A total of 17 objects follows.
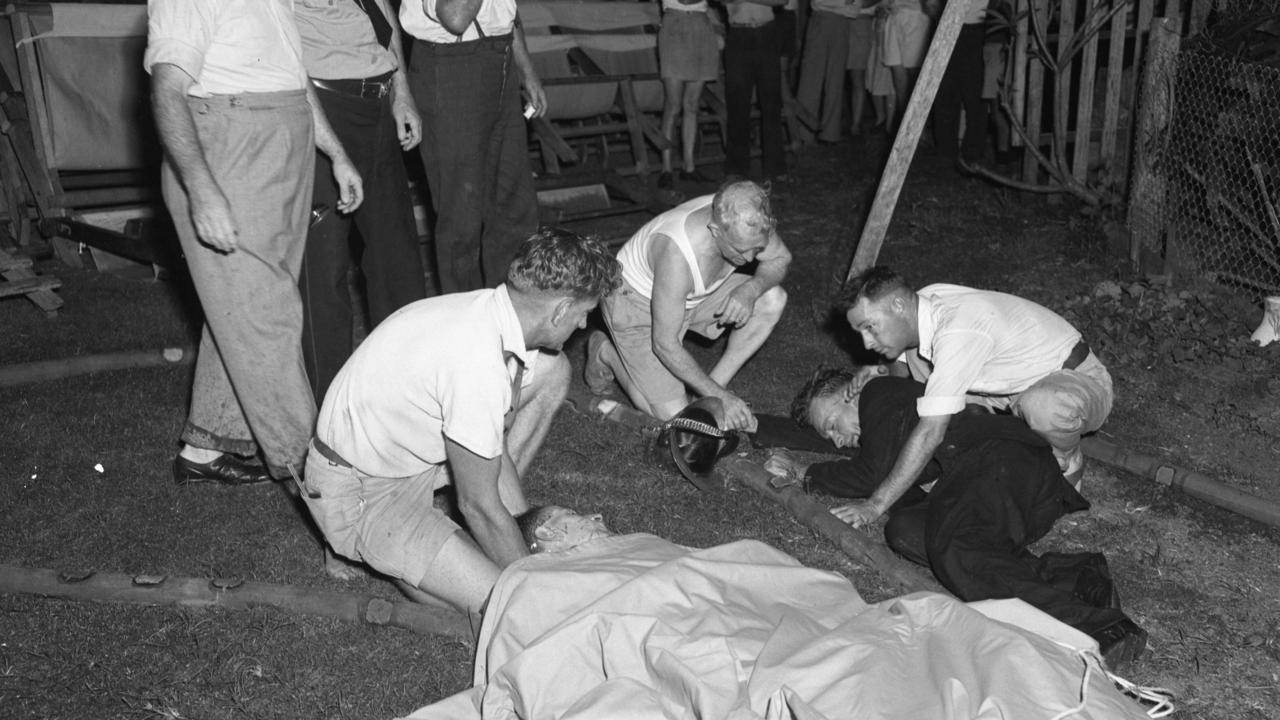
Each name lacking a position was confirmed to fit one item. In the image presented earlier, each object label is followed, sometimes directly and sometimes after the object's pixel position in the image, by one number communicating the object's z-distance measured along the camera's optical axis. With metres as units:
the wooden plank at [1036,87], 9.23
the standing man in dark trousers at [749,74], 9.67
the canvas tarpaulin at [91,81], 7.74
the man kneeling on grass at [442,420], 3.22
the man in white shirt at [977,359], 4.21
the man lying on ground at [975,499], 3.75
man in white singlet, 4.59
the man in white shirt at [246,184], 3.63
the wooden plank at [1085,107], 8.71
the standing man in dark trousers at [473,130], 5.32
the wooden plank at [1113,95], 8.36
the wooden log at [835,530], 3.96
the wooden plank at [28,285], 6.51
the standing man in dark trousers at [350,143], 4.56
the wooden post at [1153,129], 7.19
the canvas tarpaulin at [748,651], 2.65
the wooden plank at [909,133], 6.14
